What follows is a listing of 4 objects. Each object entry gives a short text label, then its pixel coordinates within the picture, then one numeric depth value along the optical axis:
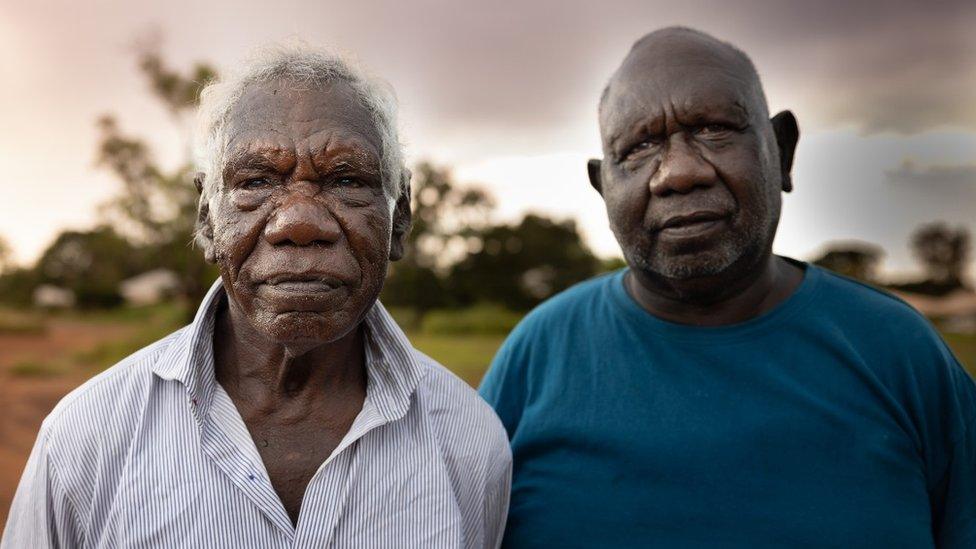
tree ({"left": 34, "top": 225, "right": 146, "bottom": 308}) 22.56
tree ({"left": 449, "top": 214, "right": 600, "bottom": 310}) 22.09
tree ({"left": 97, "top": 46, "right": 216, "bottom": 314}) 19.44
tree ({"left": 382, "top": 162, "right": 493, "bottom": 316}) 21.88
